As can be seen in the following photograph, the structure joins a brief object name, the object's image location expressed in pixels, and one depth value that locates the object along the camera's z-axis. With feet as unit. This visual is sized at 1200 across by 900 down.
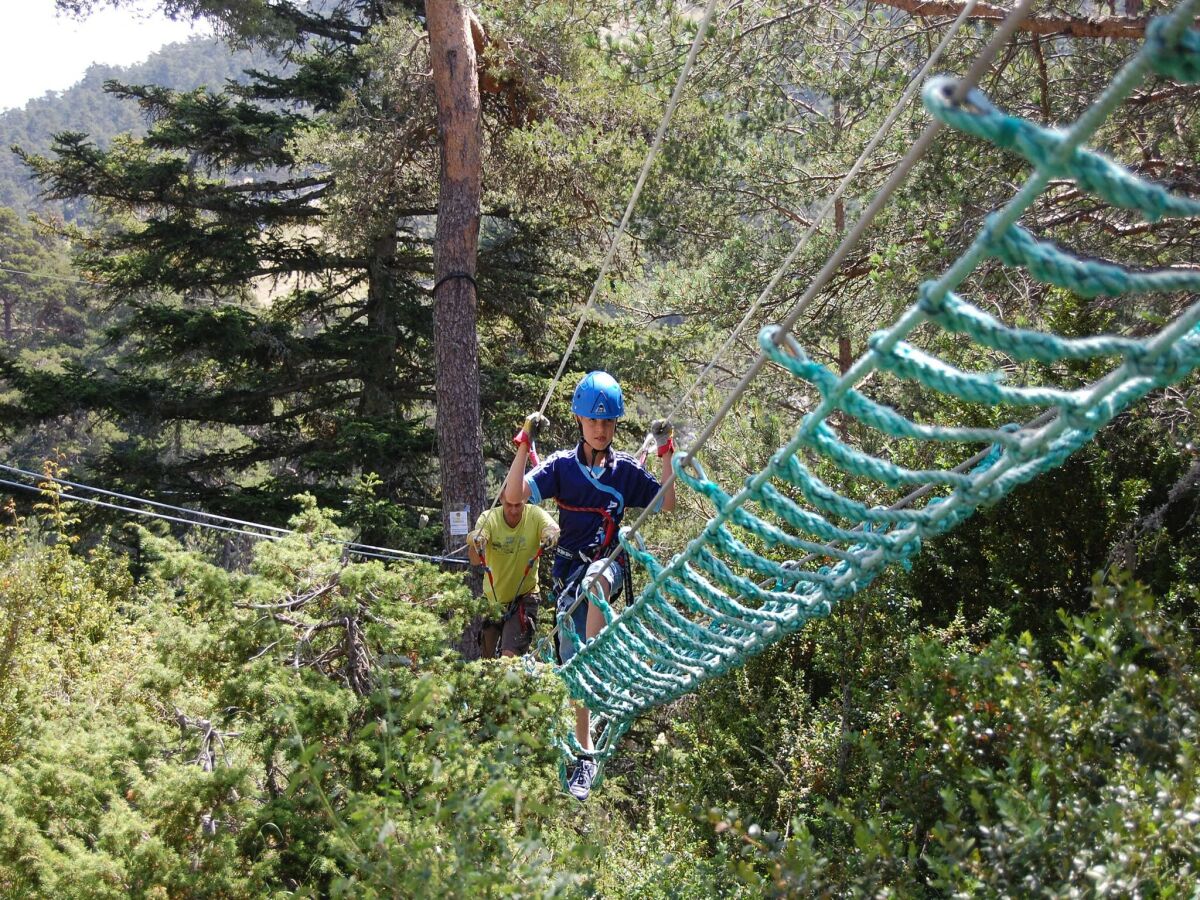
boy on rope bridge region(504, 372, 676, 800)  12.31
